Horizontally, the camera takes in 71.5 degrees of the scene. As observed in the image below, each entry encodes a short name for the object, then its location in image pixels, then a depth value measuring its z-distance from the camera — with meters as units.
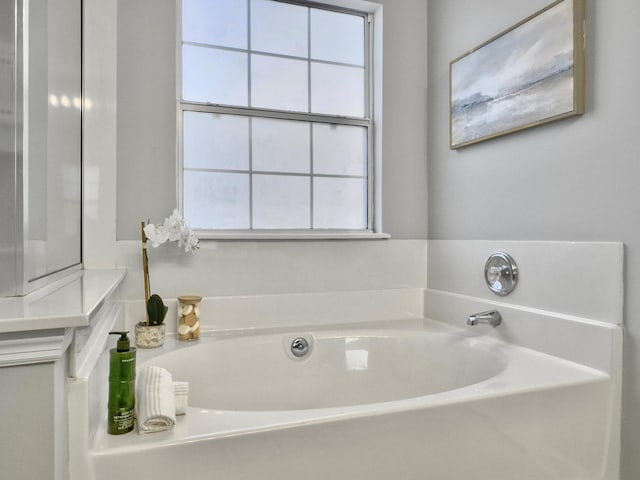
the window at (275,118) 2.14
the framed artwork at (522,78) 1.54
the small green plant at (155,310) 1.76
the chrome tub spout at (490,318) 1.80
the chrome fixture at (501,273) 1.78
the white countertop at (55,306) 0.75
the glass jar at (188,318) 1.86
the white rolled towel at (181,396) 1.10
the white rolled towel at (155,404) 0.99
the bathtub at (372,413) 0.99
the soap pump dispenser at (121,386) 1.00
